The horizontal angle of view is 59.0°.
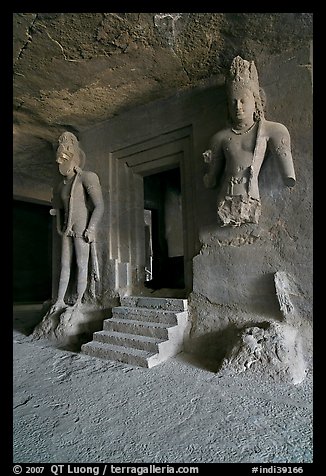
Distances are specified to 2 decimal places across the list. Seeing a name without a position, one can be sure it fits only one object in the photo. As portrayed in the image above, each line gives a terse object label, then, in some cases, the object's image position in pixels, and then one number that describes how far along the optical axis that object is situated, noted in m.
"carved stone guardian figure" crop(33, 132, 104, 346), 3.45
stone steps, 2.41
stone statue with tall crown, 2.30
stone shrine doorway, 3.07
